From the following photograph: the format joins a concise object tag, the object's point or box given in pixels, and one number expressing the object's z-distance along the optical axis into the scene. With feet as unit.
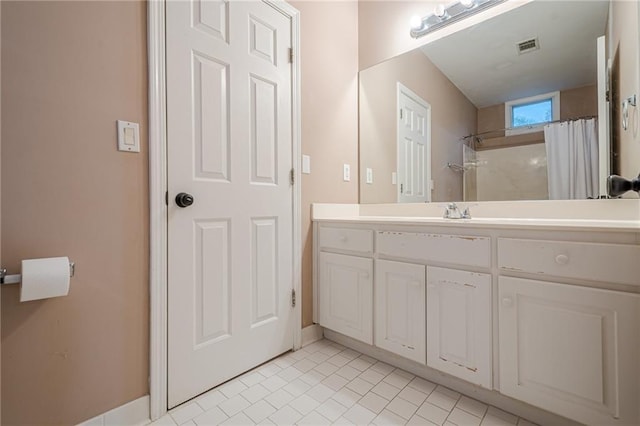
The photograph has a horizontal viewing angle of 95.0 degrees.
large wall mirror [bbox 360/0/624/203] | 4.63
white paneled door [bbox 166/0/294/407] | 4.19
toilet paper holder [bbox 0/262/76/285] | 2.79
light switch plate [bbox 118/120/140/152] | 3.67
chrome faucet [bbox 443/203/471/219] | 5.54
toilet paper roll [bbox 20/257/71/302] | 2.86
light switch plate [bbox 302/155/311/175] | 6.10
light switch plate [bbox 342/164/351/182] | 7.07
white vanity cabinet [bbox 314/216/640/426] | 3.17
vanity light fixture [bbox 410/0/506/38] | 5.62
